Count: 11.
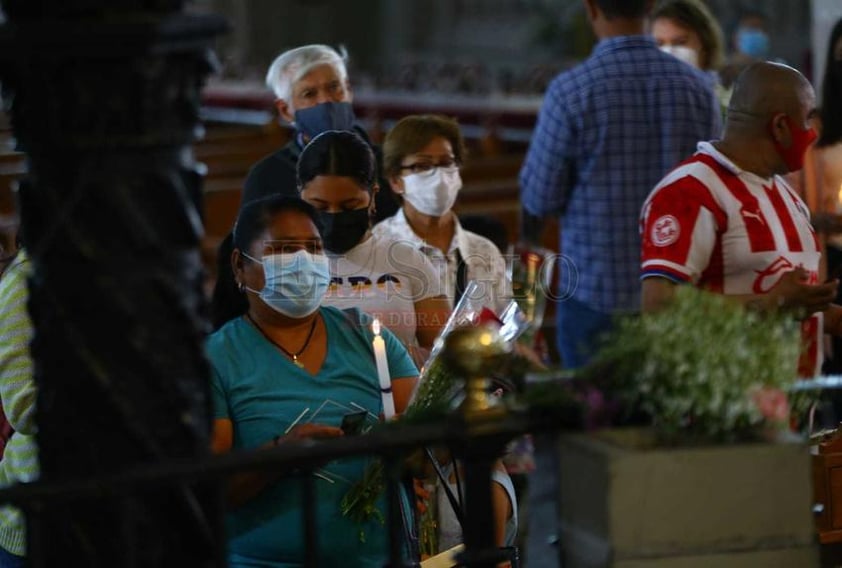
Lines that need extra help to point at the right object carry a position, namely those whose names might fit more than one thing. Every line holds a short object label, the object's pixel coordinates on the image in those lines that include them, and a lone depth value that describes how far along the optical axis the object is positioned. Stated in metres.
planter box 6.15
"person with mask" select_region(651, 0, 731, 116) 14.29
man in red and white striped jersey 8.66
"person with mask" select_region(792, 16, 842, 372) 12.12
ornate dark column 5.79
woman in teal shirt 7.82
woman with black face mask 9.81
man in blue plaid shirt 12.27
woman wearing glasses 10.77
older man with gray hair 11.34
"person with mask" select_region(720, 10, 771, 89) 20.14
